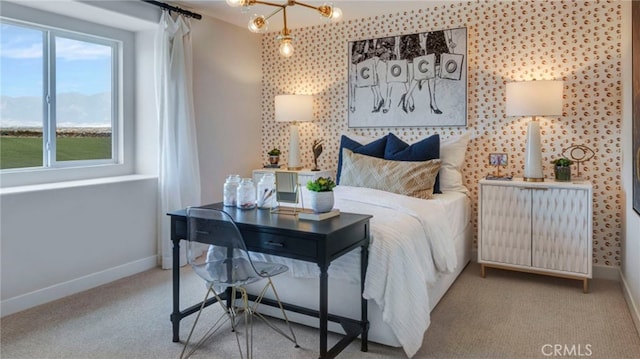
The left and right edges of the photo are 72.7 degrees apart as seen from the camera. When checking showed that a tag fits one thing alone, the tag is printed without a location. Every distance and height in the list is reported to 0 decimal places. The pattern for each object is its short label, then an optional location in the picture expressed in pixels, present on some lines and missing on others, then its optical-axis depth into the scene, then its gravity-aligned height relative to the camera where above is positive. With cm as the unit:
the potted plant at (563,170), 348 -1
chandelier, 250 +92
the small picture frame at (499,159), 387 +9
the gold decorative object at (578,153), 361 +14
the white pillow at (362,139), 436 +30
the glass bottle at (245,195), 253 -16
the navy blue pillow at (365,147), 405 +20
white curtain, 383 +41
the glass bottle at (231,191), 262 -14
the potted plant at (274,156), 494 +14
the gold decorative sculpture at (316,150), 470 +20
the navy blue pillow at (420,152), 378 +15
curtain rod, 374 +143
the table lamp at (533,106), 339 +50
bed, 226 -57
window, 325 +57
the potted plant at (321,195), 231 -14
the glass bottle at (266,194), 253 -15
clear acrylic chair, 215 -52
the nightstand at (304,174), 450 -6
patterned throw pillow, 348 -5
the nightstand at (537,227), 329 -46
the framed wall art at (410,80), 405 +87
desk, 201 -36
